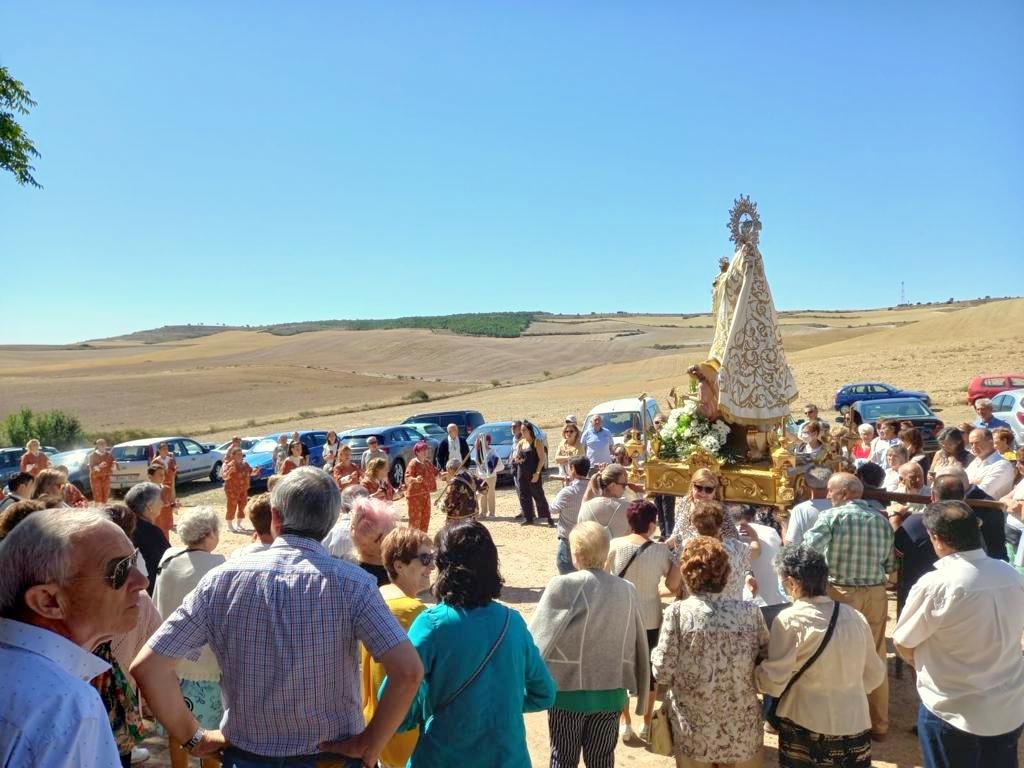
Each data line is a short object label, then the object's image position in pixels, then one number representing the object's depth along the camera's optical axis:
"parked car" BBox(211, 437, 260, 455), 23.00
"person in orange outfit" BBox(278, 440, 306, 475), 14.06
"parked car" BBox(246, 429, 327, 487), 18.91
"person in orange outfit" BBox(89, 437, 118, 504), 16.19
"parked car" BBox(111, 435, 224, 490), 19.64
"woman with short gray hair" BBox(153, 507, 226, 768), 4.63
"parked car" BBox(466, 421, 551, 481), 18.16
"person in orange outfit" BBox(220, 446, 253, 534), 14.72
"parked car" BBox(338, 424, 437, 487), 18.94
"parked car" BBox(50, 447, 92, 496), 19.50
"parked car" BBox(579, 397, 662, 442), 18.10
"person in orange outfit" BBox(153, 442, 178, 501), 14.42
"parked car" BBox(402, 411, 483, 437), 23.33
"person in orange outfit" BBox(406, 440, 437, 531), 11.85
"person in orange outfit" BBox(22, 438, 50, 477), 13.91
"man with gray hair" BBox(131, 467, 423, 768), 2.76
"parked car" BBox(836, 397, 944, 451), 18.80
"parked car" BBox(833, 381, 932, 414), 28.08
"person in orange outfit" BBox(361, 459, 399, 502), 9.78
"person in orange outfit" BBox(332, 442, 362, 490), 11.46
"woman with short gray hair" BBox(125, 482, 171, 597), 5.64
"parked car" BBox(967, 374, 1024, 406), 24.36
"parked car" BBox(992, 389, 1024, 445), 16.92
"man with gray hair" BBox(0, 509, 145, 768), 1.71
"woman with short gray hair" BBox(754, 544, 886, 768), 3.75
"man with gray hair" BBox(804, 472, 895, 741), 5.45
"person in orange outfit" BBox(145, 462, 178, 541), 9.81
